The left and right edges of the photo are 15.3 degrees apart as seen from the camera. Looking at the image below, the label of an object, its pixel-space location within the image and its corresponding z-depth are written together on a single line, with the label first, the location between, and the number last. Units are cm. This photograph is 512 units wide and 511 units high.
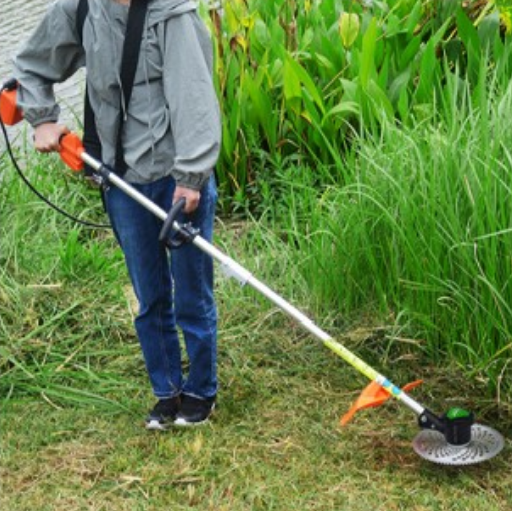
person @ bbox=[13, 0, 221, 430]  555
